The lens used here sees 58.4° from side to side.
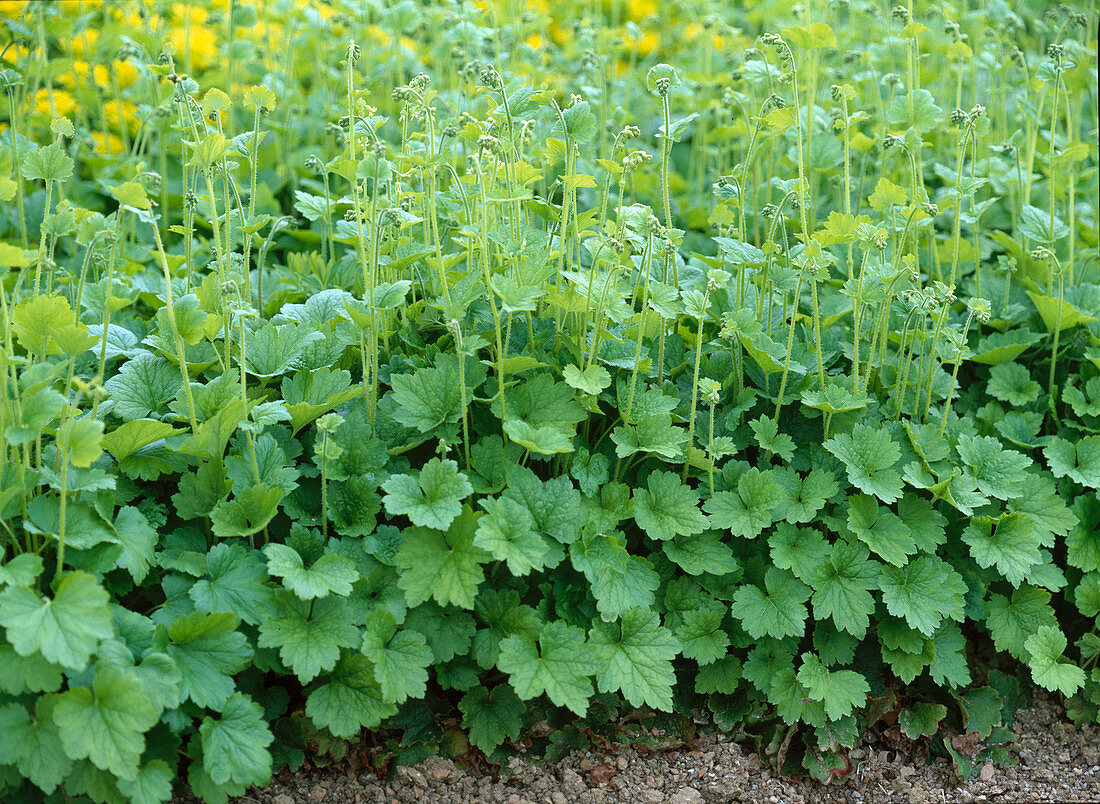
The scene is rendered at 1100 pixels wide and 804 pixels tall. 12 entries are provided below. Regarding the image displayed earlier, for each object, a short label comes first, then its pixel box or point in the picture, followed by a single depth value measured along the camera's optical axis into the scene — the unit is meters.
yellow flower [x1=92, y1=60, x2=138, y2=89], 4.55
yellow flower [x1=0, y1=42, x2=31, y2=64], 3.89
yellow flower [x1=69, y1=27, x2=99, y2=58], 3.93
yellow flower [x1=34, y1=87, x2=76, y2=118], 4.17
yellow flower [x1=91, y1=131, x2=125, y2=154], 3.90
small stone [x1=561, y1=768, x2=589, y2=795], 2.16
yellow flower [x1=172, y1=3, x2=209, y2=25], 4.51
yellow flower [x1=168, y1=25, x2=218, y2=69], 4.71
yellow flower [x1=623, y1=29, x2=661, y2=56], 5.62
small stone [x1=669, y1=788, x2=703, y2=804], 2.15
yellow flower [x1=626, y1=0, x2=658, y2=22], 5.79
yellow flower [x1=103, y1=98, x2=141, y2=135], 4.46
